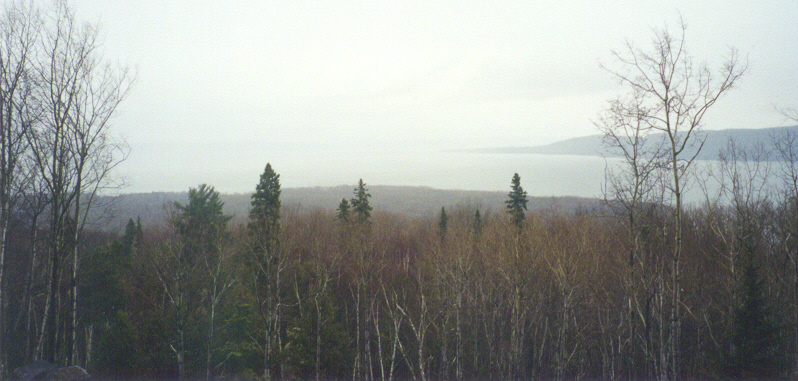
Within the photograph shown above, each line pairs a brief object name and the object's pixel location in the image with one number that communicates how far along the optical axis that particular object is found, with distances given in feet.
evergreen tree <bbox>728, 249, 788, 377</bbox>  57.41
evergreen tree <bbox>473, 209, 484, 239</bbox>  125.83
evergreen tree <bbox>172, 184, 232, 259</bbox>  85.71
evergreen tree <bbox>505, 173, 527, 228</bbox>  120.57
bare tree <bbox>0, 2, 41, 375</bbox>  41.95
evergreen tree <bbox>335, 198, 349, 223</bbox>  122.30
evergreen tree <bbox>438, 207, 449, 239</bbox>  139.64
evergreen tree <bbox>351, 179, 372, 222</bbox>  119.44
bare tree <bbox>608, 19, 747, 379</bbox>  41.27
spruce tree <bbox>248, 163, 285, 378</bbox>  71.46
